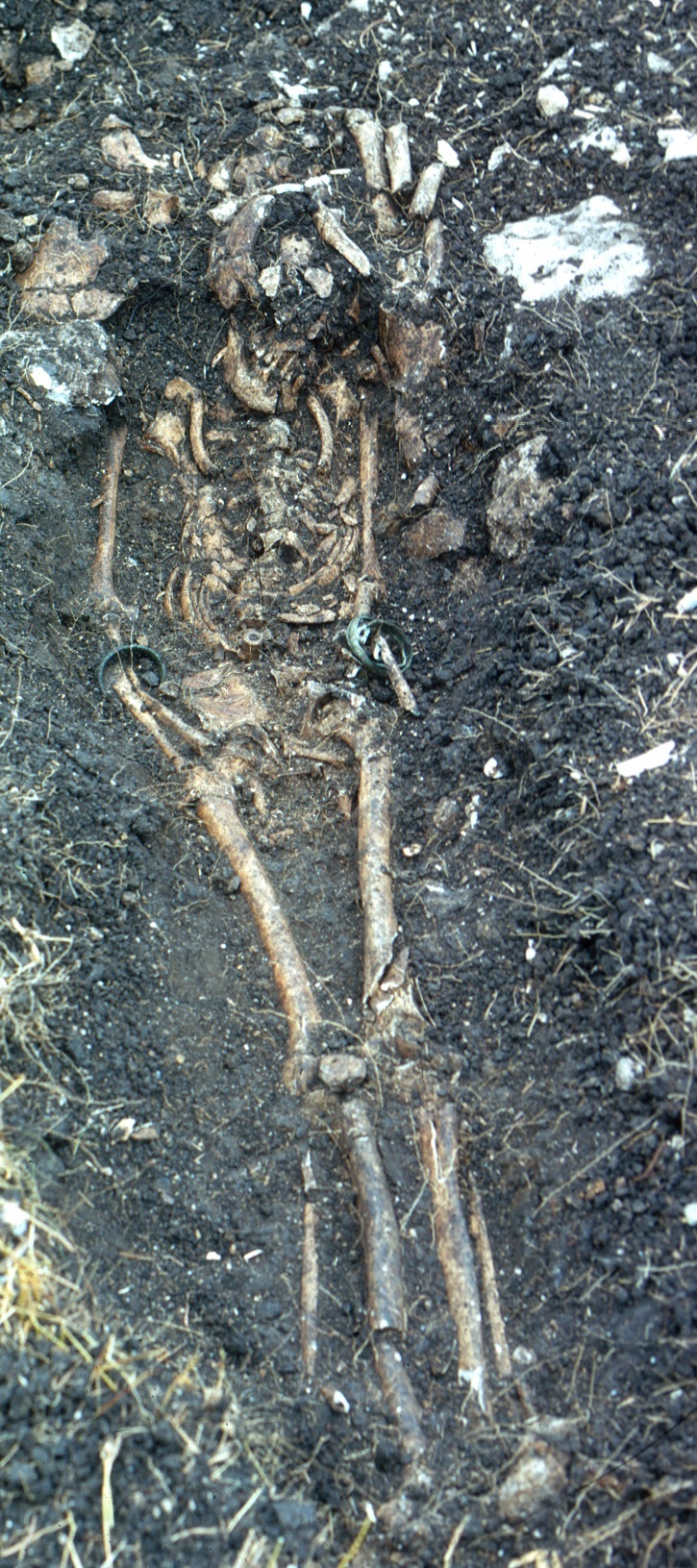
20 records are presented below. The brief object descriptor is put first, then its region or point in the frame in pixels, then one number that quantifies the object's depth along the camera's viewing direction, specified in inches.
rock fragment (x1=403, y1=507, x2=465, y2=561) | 165.3
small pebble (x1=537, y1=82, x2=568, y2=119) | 180.1
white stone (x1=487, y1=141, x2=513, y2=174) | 181.2
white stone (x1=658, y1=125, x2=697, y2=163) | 169.6
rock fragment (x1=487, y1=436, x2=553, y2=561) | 155.9
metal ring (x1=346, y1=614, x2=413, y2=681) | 162.9
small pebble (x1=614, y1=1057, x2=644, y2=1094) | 118.1
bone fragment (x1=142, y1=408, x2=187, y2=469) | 186.4
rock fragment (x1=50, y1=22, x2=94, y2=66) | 207.2
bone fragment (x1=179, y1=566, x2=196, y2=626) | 176.1
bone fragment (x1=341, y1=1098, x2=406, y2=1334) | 114.3
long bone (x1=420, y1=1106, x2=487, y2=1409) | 112.8
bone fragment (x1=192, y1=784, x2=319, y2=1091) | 132.9
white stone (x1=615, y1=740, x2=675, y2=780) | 132.5
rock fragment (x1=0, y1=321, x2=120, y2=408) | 177.0
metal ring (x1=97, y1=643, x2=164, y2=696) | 165.2
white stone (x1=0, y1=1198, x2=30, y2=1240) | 104.7
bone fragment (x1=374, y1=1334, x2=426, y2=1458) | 107.3
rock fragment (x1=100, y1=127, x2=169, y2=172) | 194.7
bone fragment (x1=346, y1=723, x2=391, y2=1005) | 138.2
